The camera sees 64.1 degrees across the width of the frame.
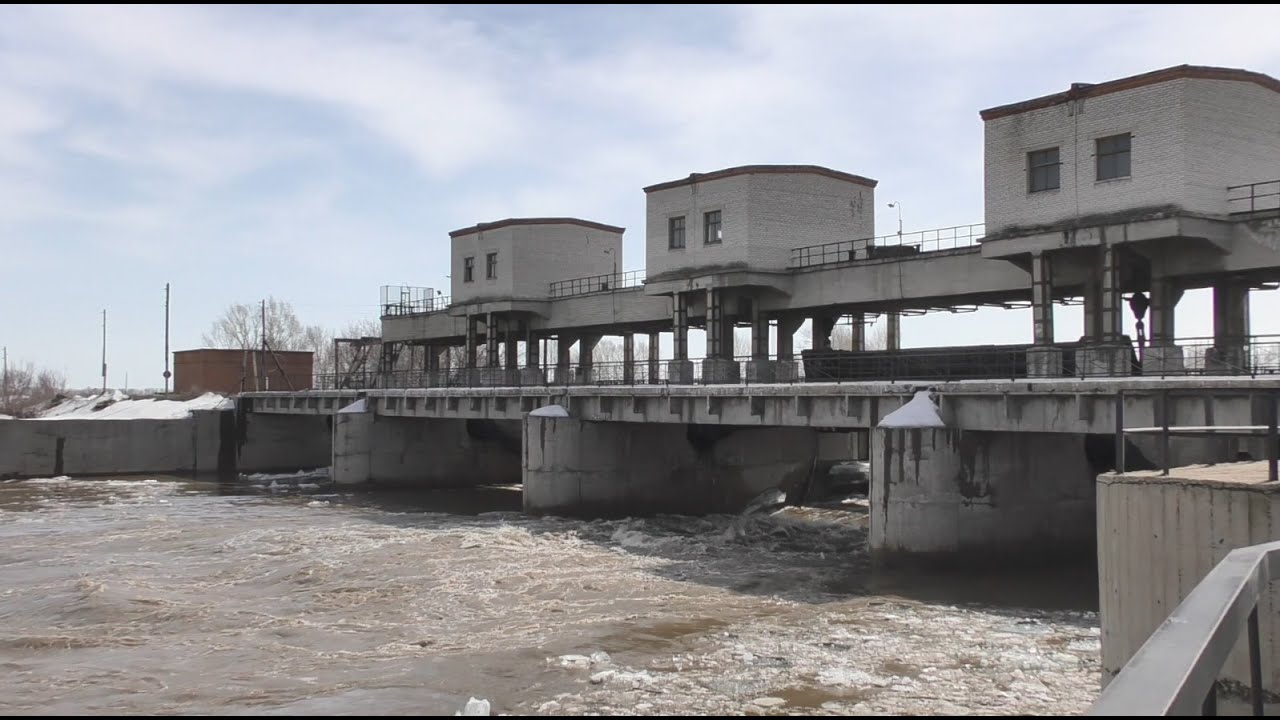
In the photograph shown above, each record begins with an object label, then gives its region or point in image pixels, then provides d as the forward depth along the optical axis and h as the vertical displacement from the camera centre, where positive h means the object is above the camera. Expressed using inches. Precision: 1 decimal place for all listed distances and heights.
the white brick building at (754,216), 1472.7 +249.3
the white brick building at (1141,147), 997.2 +239.8
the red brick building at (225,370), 3004.4 +46.8
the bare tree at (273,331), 4311.0 +236.0
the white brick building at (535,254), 1935.3 +250.9
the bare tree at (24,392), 2982.3 -22.5
